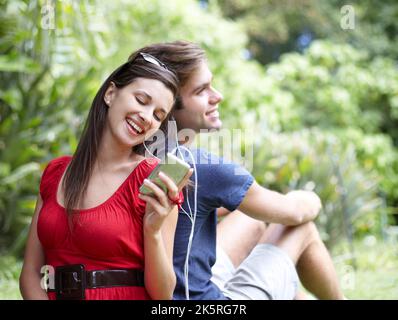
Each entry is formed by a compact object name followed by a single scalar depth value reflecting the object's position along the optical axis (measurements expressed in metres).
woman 2.27
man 2.48
